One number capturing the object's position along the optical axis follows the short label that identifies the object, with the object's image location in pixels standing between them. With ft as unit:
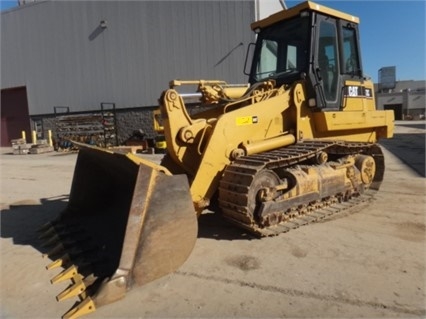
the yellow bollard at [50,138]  71.66
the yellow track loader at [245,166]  12.34
